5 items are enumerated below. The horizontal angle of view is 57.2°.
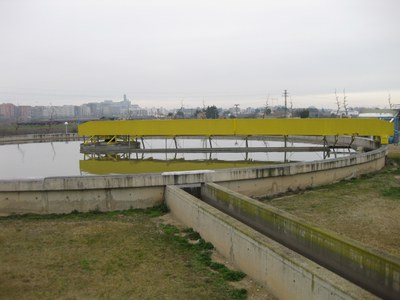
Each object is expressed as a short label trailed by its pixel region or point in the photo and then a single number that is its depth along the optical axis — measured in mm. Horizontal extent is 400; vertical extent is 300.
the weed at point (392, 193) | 11656
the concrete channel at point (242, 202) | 4809
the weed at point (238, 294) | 5258
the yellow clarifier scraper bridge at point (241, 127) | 20656
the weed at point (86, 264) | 6348
